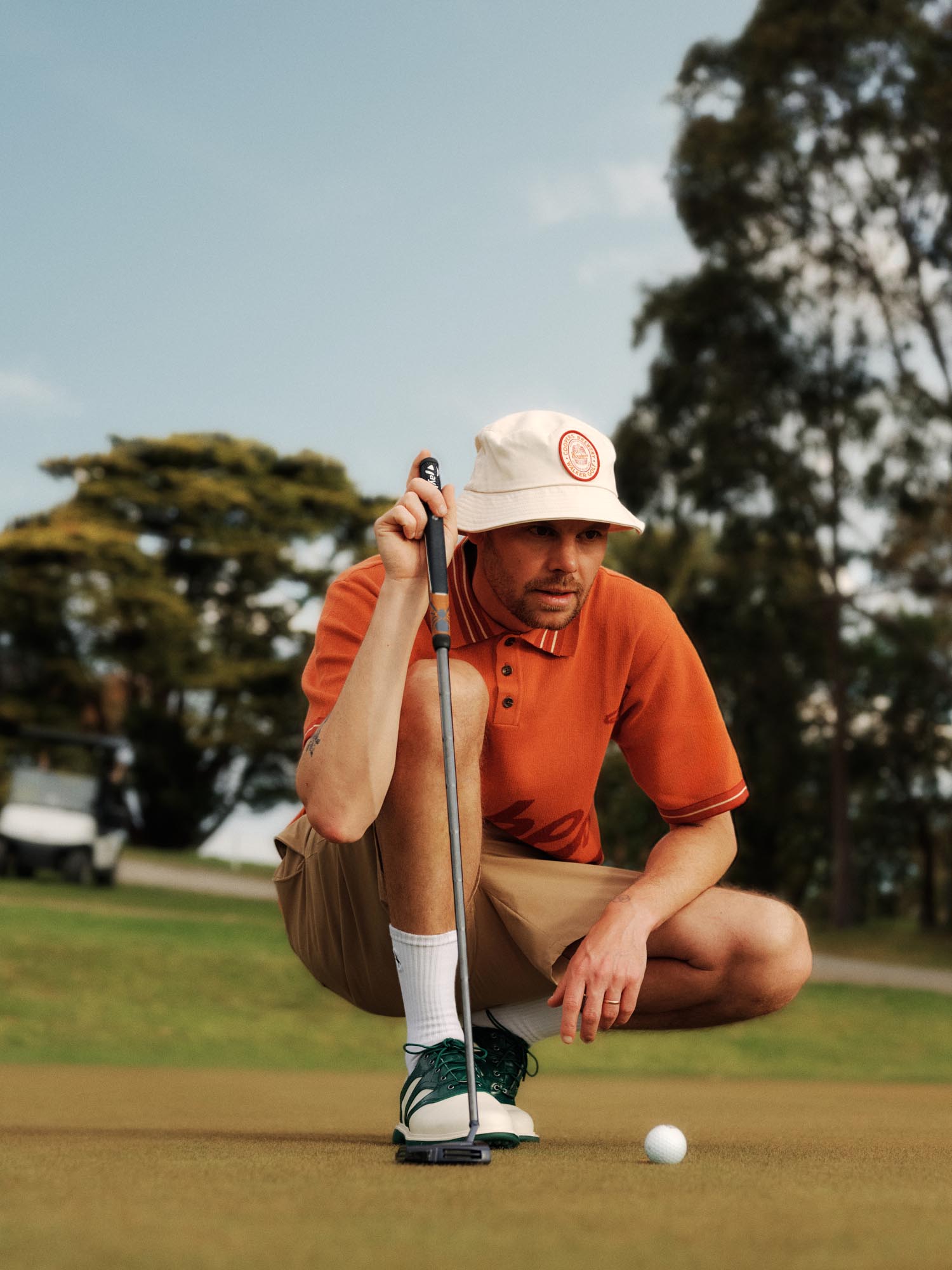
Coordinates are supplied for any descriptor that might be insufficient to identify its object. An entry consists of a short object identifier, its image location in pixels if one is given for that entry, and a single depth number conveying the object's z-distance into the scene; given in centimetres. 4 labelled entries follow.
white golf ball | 296
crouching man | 322
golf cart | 2228
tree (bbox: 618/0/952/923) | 2236
